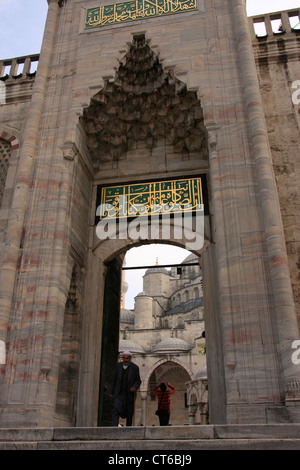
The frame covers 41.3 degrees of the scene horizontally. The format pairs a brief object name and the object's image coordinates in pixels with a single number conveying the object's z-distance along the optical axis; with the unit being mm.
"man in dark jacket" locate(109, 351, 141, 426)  5449
